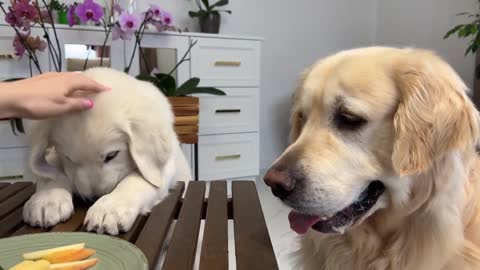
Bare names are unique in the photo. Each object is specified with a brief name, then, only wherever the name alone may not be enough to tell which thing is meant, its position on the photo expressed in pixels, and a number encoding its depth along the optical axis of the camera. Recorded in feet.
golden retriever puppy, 2.83
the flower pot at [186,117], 7.34
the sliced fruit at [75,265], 1.95
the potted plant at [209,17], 9.77
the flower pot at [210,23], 9.78
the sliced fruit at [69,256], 2.03
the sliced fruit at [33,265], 1.86
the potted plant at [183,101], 7.38
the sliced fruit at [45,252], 2.04
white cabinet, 7.39
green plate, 2.01
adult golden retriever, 2.61
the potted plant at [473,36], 7.63
